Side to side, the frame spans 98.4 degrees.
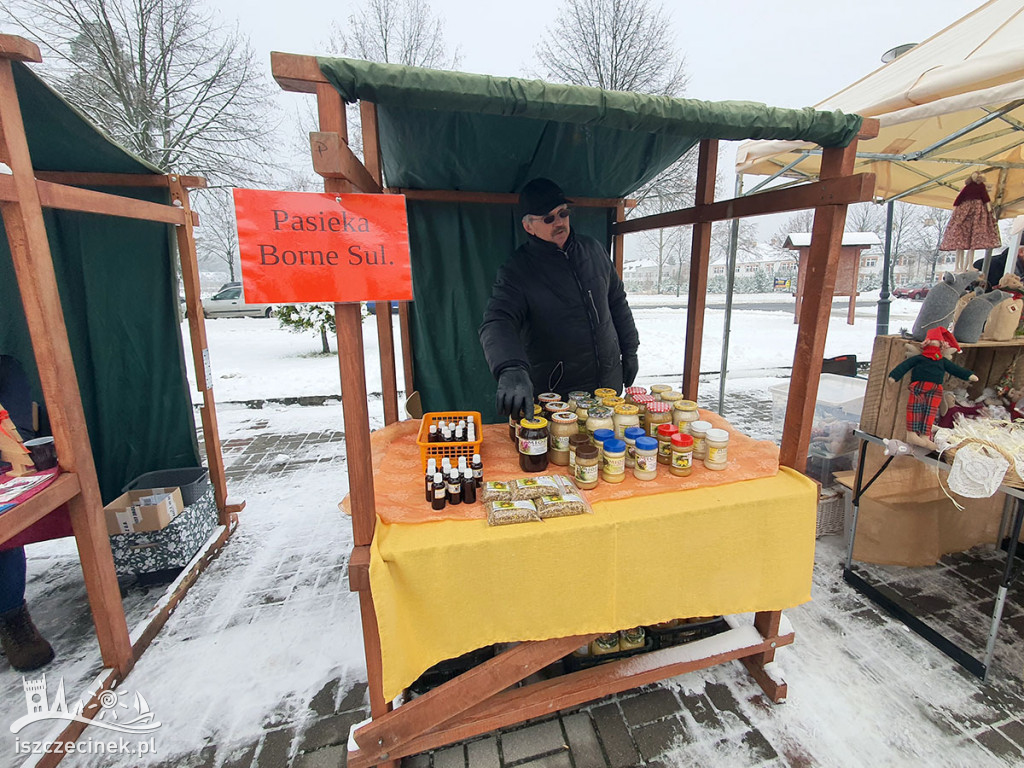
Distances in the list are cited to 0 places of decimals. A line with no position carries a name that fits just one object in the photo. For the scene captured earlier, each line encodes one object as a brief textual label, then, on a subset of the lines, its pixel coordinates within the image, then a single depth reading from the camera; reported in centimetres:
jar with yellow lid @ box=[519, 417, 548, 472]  181
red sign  123
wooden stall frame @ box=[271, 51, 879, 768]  142
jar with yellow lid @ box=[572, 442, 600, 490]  170
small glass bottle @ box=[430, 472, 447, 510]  161
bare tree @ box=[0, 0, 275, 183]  942
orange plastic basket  180
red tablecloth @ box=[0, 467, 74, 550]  208
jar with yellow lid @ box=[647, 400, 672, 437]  196
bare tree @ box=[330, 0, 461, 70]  1202
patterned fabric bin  264
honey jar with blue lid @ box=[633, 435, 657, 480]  173
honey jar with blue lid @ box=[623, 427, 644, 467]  180
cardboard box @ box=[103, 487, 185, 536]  263
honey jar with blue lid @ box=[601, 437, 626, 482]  171
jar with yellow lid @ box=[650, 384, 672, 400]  225
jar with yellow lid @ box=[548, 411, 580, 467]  189
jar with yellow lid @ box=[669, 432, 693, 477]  178
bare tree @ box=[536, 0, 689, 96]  1112
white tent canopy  225
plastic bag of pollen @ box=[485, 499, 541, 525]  151
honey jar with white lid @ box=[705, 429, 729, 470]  182
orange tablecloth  161
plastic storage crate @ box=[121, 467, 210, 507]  309
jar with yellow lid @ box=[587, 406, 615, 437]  184
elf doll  216
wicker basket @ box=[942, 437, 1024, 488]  188
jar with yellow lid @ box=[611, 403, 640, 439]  189
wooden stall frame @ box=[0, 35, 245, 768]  168
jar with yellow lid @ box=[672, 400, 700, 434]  197
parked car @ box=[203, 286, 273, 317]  1747
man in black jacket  228
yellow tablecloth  145
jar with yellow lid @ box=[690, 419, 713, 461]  189
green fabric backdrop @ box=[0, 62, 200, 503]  275
